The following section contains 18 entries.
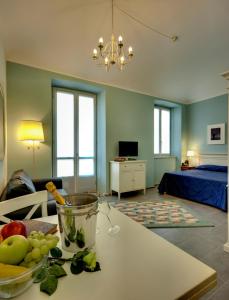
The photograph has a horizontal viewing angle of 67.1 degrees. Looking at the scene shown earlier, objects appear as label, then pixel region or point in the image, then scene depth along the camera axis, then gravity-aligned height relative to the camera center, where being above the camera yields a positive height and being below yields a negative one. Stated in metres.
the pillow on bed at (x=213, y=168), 4.53 -0.54
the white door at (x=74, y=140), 4.19 +0.23
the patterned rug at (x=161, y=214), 2.74 -1.18
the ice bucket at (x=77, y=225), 0.68 -0.32
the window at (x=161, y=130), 5.86 +0.63
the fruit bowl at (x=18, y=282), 0.46 -0.37
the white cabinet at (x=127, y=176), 4.07 -0.66
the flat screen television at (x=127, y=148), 4.49 +0.02
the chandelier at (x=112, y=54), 2.06 +1.54
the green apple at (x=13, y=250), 0.49 -0.29
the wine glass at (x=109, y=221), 0.91 -0.44
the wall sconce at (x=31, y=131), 2.97 +0.31
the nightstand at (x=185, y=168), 5.57 -0.63
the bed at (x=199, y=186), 3.33 -0.83
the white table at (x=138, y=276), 0.52 -0.44
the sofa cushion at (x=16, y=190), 1.77 -0.43
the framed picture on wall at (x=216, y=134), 5.10 +0.45
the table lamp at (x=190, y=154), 5.82 -0.19
